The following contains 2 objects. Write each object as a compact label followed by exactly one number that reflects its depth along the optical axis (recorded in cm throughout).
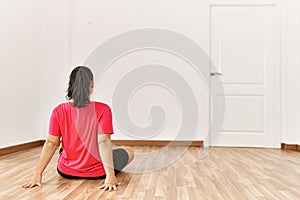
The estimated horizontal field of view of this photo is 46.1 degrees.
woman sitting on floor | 206
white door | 473
